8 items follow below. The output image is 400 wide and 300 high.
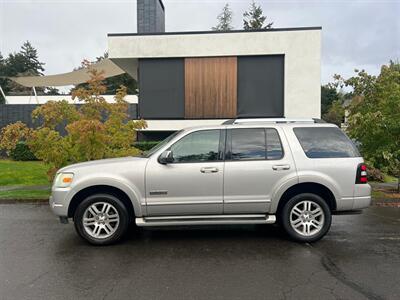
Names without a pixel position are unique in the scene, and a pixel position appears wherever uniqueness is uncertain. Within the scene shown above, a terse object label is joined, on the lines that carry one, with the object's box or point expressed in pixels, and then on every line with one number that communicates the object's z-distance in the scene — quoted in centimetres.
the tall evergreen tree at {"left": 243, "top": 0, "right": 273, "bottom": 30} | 5188
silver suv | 557
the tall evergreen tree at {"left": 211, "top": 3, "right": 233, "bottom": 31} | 5762
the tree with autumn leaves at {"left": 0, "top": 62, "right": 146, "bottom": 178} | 885
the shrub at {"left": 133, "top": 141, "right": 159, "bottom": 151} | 1658
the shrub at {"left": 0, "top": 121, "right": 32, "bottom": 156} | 868
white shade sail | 3147
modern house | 1752
